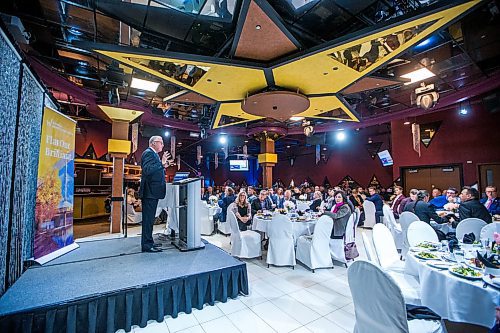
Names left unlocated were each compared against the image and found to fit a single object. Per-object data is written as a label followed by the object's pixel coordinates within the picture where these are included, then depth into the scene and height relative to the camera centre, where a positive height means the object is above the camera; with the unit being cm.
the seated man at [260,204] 617 -68
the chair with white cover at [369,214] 775 -118
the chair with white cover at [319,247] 410 -122
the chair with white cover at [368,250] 259 -79
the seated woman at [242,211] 520 -73
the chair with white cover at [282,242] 427 -115
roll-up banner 339 -11
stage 214 -113
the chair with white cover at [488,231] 319 -74
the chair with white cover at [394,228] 501 -109
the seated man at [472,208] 411 -55
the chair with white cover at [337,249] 441 -133
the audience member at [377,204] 775 -87
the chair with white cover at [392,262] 232 -109
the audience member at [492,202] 521 -59
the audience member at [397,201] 692 -69
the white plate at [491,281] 172 -79
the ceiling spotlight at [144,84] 566 +239
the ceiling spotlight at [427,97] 590 +203
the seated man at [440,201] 666 -69
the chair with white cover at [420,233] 324 -78
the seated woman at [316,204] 752 -82
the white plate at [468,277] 185 -79
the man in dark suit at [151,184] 349 -5
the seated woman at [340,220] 432 -76
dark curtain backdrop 227 +25
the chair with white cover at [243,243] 457 -125
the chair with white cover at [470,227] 366 -79
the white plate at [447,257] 232 -81
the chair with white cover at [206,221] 709 -126
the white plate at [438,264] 210 -80
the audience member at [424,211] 471 -68
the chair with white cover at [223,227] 681 -144
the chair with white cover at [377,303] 140 -80
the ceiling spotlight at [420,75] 604 +271
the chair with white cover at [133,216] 848 -128
